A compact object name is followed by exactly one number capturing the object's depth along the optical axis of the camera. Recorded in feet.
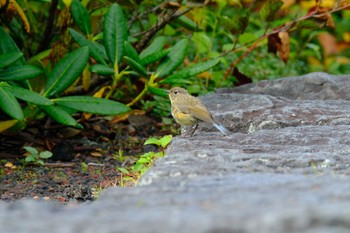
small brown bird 32.63
